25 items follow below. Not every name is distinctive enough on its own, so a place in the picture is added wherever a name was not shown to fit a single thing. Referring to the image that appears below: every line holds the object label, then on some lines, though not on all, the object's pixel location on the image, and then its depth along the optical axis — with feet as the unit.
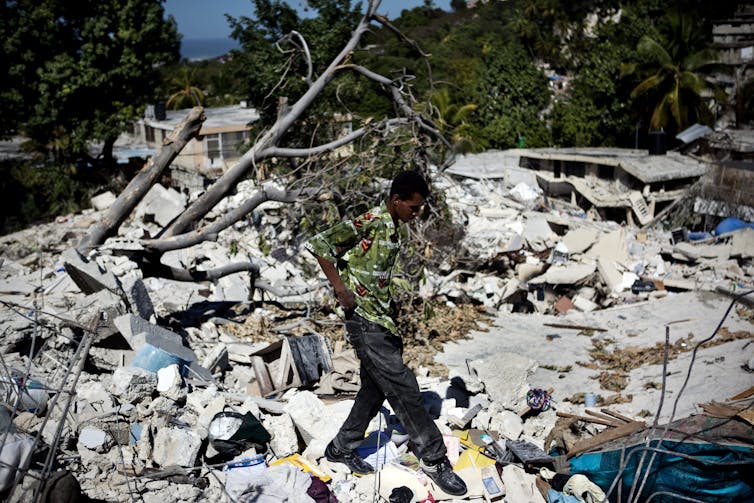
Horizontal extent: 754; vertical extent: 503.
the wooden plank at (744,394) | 13.78
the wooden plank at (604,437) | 12.54
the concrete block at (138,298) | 19.11
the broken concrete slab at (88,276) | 18.75
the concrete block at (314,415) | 13.56
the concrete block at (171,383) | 14.67
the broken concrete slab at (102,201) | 53.57
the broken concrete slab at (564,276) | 29.78
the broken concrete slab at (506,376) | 16.20
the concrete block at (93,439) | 12.38
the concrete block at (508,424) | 14.58
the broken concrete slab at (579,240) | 34.73
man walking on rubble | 11.59
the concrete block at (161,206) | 41.57
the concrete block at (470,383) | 16.50
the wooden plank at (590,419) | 14.21
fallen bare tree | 22.25
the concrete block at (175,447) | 12.36
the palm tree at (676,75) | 77.87
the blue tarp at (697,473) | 10.55
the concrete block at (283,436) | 13.39
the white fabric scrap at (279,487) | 11.34
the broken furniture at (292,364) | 16.75
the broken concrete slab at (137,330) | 16.51
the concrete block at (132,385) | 14.24
